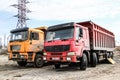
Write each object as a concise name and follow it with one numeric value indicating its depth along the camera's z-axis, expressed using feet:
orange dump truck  23.62
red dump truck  19.75
